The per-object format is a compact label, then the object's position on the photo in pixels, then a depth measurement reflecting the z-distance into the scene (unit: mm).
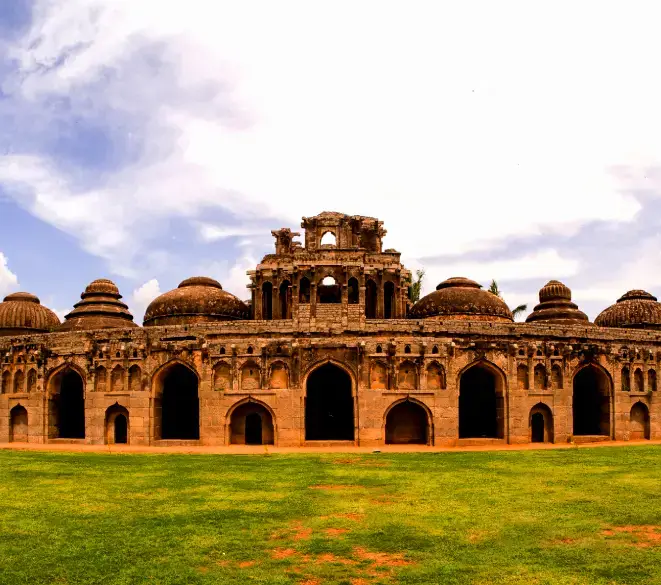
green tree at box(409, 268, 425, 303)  68231
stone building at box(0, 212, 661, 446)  34031
